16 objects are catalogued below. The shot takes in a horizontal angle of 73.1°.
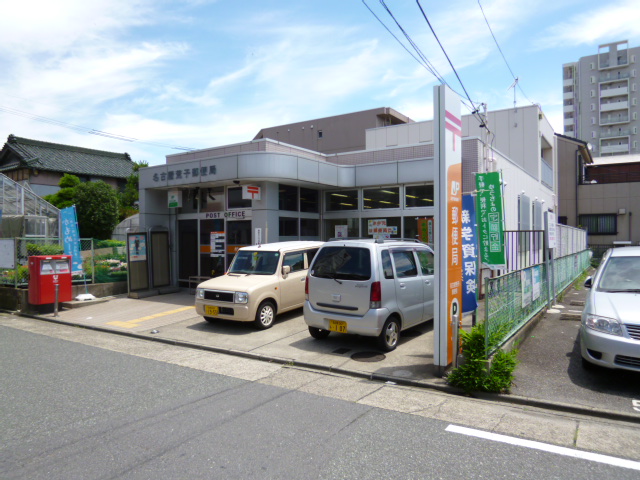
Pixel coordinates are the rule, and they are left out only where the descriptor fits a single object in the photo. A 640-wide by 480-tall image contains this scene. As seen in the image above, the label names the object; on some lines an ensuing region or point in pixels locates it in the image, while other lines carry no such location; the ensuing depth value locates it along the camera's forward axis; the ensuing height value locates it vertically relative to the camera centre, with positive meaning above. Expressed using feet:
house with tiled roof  102.12 +19.54
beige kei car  29.50 -3.37
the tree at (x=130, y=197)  103.35 +11.10
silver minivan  23.67 -3.06
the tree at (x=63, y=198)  86.25 +8.86
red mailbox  37.70 -3.10
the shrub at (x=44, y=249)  46.11 -0.82
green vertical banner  24.56 +0.88
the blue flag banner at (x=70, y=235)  45.52 +0.64
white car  17.34 -3.66
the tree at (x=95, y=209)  83.82 +6.16
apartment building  202.59 +64.47
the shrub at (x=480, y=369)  17.72 -5.60
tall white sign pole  19.16 +0.48
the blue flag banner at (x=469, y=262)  21.99 -1.40
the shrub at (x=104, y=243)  51.04 -0.39
